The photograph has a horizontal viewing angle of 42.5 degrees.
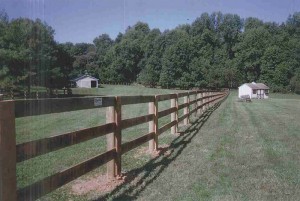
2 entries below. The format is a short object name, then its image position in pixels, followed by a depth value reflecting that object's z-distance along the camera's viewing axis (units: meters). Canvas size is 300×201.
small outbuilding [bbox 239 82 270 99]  84.06
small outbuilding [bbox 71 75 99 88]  110.50
